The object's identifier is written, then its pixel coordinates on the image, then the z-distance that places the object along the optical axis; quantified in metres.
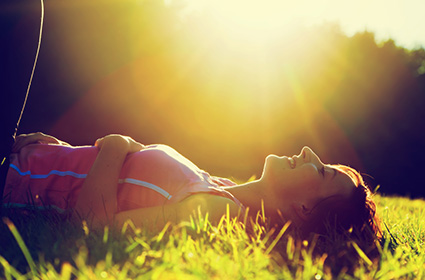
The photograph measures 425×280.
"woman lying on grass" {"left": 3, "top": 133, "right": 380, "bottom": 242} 2.53
